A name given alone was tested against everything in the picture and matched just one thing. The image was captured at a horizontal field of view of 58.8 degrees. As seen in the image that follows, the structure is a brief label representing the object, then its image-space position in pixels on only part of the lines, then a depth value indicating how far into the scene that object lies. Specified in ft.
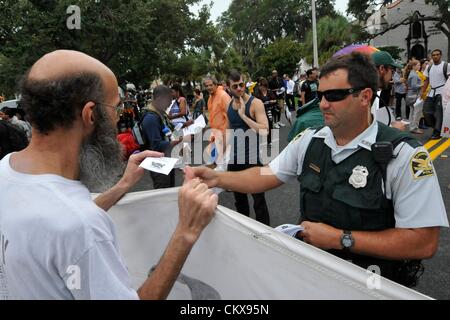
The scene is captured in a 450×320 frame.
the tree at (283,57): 112.06
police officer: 5.38
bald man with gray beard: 3.36
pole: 75.03
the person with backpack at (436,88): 25.80
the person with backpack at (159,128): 14.84
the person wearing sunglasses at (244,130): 14.89
